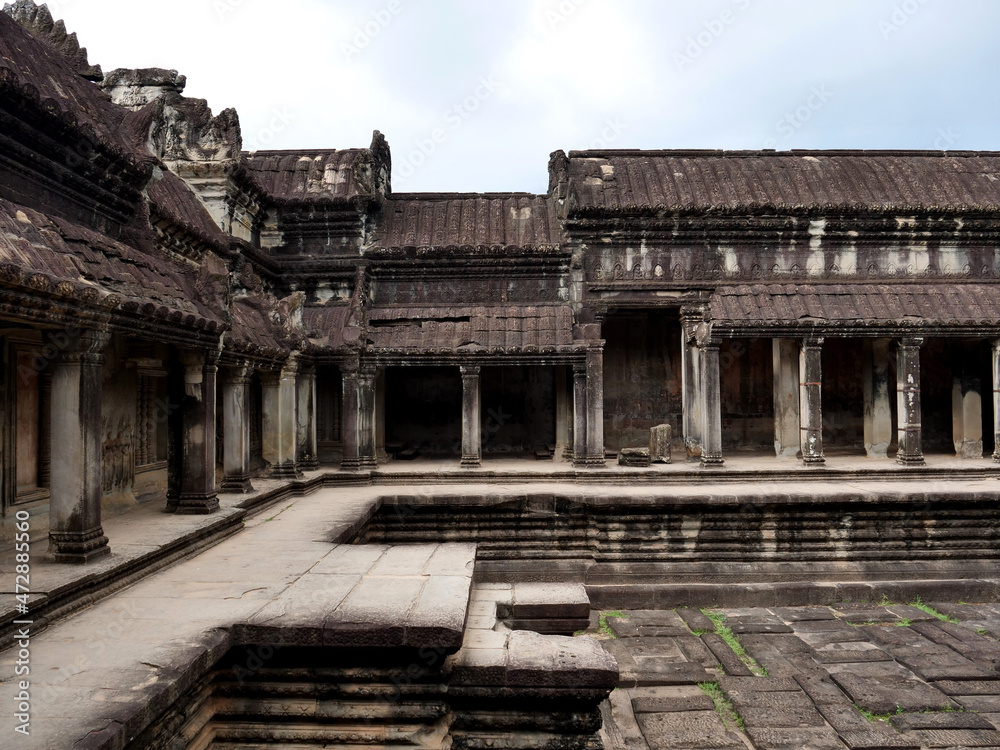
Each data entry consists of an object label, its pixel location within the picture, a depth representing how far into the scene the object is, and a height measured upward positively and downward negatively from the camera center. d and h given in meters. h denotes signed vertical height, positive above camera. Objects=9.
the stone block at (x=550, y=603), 4.95 -1.68
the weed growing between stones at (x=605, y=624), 6.41 -2.47
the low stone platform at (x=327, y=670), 3.33 -1.59
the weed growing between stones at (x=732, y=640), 5.58 -2.48
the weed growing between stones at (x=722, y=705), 4.79 -2.52
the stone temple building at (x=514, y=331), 5.91 +1.04
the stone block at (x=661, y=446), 11.29 -0.95
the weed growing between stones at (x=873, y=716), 4.72 -2.50
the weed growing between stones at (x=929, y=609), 6.76 -2.51
